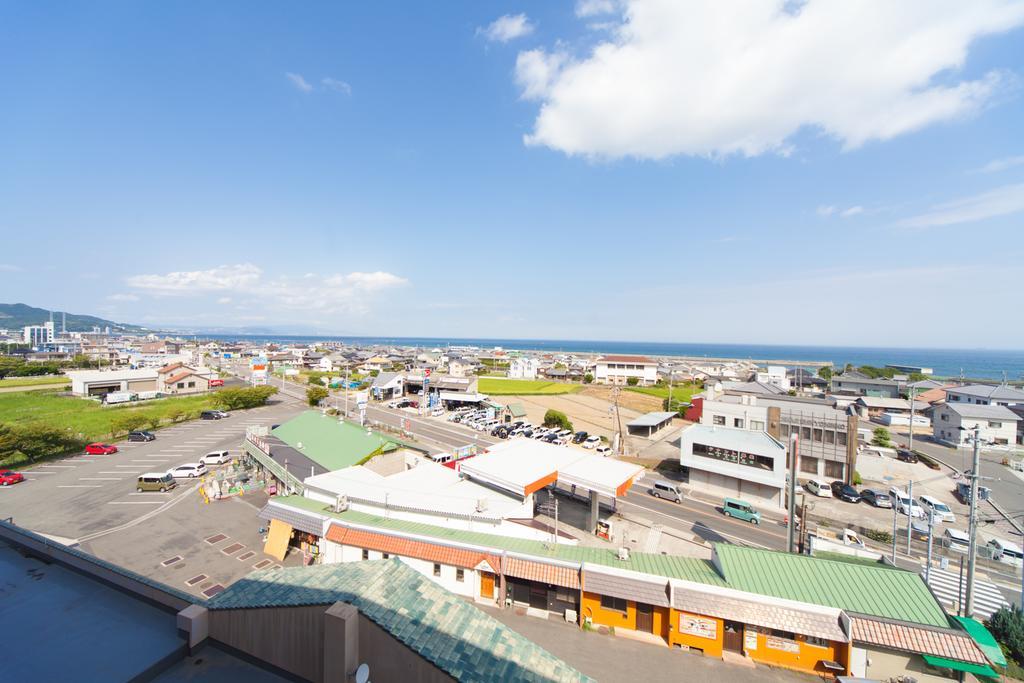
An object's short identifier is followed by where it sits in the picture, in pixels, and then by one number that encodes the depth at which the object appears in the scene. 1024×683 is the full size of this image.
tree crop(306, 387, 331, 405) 57.31
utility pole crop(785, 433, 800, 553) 17.50
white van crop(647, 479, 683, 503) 28.41
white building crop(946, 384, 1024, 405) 51.41
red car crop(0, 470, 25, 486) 28.31
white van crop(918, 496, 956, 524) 26.33
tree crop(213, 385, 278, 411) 53.84
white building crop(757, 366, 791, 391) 84.56
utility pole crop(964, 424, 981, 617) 14.52
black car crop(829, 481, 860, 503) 29.67
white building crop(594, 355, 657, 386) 90.56
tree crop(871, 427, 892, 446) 44.08
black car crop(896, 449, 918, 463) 39.12
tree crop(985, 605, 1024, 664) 14.07
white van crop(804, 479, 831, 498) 30.52
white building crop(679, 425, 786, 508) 28.61
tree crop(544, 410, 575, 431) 47.25
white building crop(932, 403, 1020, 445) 44.03
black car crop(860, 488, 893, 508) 28.78
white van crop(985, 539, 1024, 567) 21.95
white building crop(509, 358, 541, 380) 99.38
